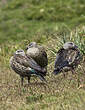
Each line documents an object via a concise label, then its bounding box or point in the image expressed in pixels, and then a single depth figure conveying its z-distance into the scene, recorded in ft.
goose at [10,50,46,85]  64.28
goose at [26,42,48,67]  68.18
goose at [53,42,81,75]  62.69
